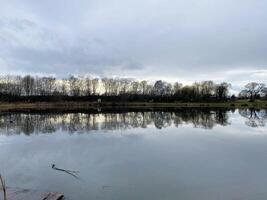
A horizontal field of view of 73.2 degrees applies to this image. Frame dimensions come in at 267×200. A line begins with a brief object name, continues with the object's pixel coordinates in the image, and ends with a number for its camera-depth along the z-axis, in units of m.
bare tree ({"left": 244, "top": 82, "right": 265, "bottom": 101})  64.61
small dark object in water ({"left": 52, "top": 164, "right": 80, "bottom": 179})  6.41
